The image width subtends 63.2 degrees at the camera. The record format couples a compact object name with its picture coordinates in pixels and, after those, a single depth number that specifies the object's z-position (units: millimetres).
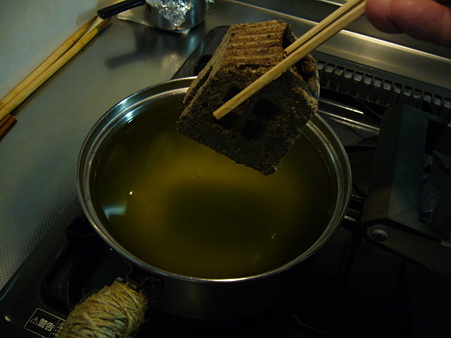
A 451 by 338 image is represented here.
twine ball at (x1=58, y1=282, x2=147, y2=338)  555
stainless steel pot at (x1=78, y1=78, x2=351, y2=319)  571
